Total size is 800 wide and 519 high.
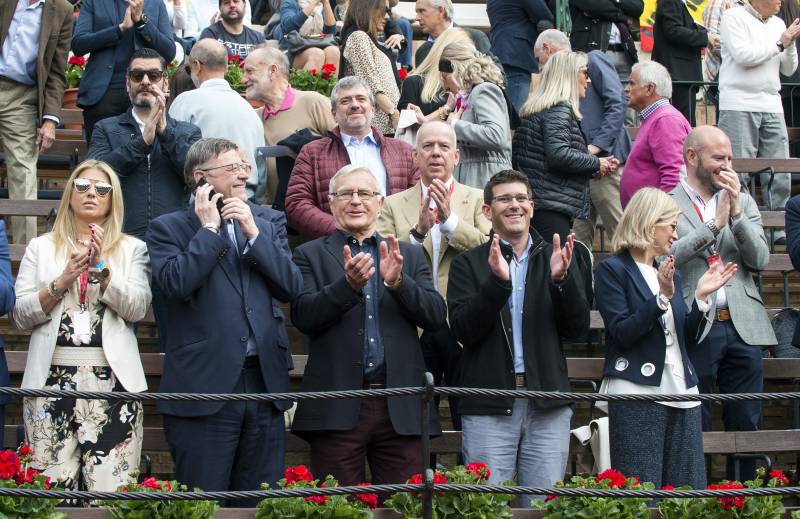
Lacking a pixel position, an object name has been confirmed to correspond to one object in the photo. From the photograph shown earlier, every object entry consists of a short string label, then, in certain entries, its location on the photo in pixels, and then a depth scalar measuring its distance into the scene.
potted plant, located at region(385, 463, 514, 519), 11.55
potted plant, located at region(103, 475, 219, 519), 11.34
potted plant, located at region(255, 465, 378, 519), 11.35
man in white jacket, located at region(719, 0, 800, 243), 21.91
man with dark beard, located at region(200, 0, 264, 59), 23.69
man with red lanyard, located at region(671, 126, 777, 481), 15.50
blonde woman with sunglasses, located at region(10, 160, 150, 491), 13.01
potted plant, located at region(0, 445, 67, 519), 11.13
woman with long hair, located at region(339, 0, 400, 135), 20.27
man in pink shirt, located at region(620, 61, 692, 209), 18.11
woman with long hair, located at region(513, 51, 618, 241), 17.92
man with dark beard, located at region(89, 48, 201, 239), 16.27
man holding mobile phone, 13.10
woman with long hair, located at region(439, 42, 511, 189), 17.83
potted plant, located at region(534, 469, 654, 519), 11.61
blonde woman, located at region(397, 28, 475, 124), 19.67
